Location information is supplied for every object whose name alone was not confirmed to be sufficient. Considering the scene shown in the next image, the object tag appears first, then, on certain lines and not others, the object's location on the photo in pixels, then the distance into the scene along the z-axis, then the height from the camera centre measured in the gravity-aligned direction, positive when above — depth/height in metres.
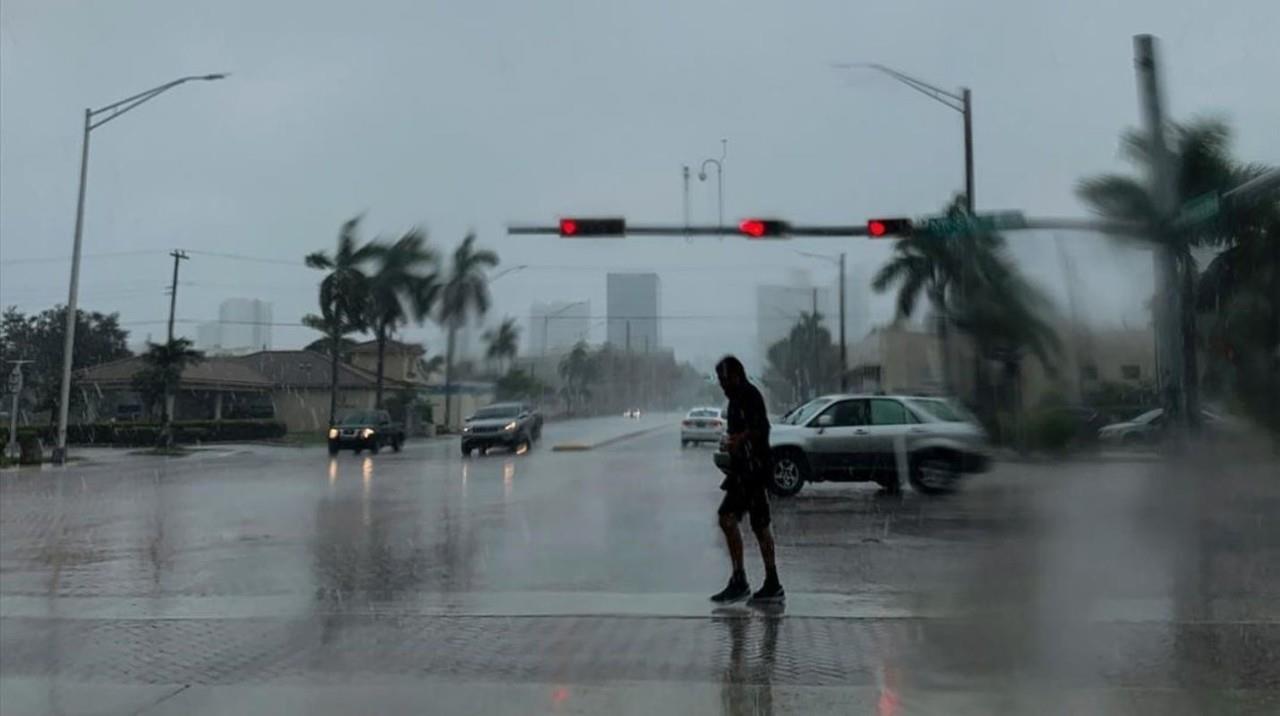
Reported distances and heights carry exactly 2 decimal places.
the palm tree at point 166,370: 40.62 +2.30
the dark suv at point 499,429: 31.16 +0.07
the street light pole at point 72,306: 29.81 +3.51
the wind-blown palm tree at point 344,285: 49.53 +6.81
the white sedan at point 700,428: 33.44 +0.15
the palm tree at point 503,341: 41.16 +3.64
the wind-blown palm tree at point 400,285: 46.06 +6.50
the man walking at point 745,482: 8.06 -0.38
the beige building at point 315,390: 57.12 +2.17
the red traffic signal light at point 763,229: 19.30 +3.75
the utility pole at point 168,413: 38.89 +0.60
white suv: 15.32 -0.17
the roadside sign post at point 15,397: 28.58 +0.83
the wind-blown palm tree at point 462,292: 41.59 +5.83
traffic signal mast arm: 19.08 +3.71
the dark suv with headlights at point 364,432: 34.44 -0.07
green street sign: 12.06 +2.75
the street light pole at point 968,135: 21.48 +6.11
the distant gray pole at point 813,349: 42.62 +3.42
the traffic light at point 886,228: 19.28 +3.80
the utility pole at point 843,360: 37.10 +2.69
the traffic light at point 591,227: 18.92 +3.68
